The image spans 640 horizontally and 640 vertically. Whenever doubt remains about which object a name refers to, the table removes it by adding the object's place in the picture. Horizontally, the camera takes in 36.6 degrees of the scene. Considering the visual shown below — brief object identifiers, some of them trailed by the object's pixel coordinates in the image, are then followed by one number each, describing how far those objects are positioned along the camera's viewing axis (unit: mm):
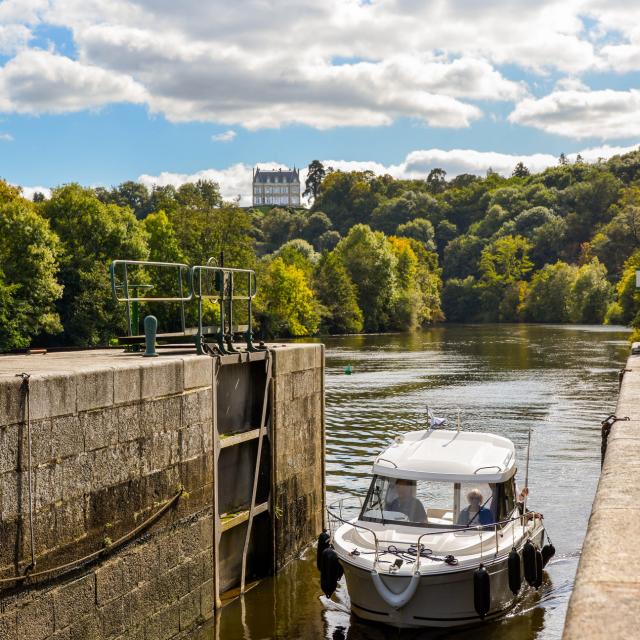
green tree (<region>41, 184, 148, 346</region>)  64125
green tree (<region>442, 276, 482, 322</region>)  154500
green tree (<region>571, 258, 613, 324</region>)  124438
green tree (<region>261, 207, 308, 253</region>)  192125
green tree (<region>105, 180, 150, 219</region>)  178375
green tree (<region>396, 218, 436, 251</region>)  180500
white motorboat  14000
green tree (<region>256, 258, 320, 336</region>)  94000
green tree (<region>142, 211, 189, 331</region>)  69375
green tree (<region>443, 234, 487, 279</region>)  168250
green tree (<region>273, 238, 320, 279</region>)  109788
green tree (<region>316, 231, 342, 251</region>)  178750
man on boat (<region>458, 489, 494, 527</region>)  15453
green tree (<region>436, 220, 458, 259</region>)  189375
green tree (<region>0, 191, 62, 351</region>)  59000
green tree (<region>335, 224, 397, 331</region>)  110250
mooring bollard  14625
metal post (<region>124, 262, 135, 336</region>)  14623
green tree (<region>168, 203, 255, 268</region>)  86188
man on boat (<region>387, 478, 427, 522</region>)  15641
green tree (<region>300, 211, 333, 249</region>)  191125
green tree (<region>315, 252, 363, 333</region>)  103750
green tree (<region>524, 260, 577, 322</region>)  133000
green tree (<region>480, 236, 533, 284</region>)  155125
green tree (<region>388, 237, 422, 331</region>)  113125
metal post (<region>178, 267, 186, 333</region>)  15271
